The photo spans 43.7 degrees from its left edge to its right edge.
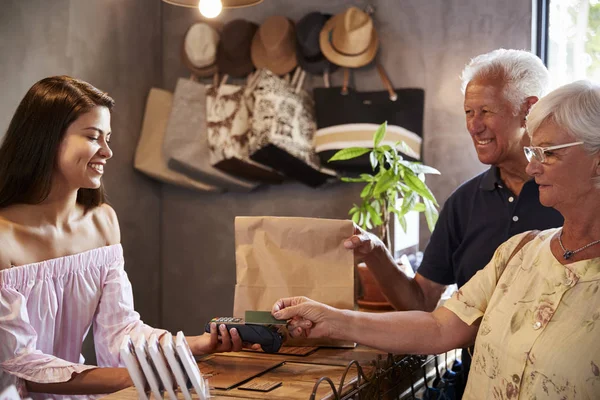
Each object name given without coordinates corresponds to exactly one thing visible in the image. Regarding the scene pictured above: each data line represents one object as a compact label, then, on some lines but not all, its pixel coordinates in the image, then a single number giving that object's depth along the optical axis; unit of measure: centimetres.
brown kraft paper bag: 201
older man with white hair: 222
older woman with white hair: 157
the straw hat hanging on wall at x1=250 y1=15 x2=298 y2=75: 387
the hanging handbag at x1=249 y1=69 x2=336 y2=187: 368
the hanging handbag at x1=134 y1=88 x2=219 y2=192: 411
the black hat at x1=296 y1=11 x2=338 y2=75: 381
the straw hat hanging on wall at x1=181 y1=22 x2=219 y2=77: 407
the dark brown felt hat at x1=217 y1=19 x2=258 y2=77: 398
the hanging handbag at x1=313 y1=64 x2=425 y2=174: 375
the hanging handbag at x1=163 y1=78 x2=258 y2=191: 398
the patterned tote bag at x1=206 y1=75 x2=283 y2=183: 382
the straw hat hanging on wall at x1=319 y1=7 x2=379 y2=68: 373
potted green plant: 297
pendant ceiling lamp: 225
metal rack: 169
